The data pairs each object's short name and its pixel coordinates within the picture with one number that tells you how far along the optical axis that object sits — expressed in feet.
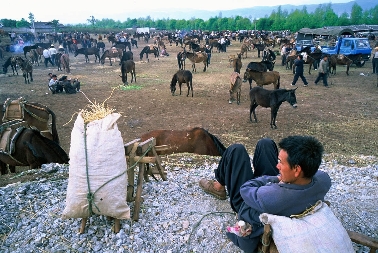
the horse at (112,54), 79.11
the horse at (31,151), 18.30
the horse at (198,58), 66.44
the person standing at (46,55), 73.31
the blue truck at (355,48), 66.44
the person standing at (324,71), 48.22
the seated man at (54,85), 46.09
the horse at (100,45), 105.61
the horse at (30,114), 22.12
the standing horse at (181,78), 44.51
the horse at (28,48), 84.03
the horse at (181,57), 67.87
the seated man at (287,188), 7.20
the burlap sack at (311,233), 7.06
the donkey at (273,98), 31.07
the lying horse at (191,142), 21.53
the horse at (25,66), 54.34
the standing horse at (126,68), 52.03
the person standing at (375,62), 55.74
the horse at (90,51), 84.02
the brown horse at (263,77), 44.47
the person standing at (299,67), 48.11
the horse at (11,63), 61.16
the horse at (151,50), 85.51
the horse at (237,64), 58.85
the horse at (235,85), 40.39
